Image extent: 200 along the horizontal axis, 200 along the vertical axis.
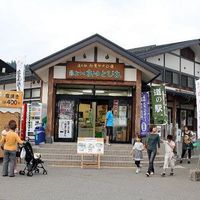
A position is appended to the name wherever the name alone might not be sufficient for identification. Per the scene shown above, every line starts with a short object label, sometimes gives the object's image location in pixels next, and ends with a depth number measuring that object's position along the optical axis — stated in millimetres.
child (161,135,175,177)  9390
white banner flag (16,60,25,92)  13507
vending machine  13632
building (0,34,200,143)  12772
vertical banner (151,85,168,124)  14069
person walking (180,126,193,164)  12652
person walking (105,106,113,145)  12796
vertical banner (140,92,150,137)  13482
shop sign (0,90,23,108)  11167
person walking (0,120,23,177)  8445
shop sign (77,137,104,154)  10518
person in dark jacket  9453
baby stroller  8682
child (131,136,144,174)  9687
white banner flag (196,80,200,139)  8999
